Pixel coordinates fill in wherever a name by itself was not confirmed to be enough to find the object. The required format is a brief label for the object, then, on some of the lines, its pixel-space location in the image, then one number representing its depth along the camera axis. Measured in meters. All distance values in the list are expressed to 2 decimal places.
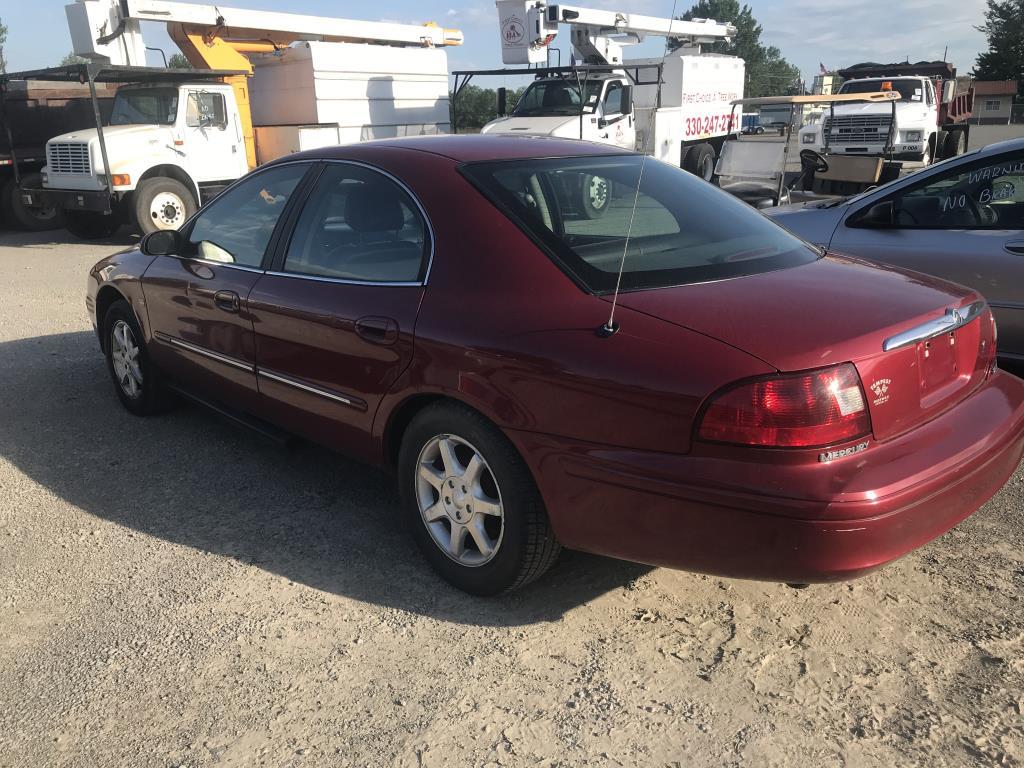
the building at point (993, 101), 53.41
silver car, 4.45
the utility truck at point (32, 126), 14.51
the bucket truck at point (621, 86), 15.31
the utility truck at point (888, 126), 18.98
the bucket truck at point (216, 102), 12.78
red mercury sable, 2.37
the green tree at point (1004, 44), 54.66
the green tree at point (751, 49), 54.98
